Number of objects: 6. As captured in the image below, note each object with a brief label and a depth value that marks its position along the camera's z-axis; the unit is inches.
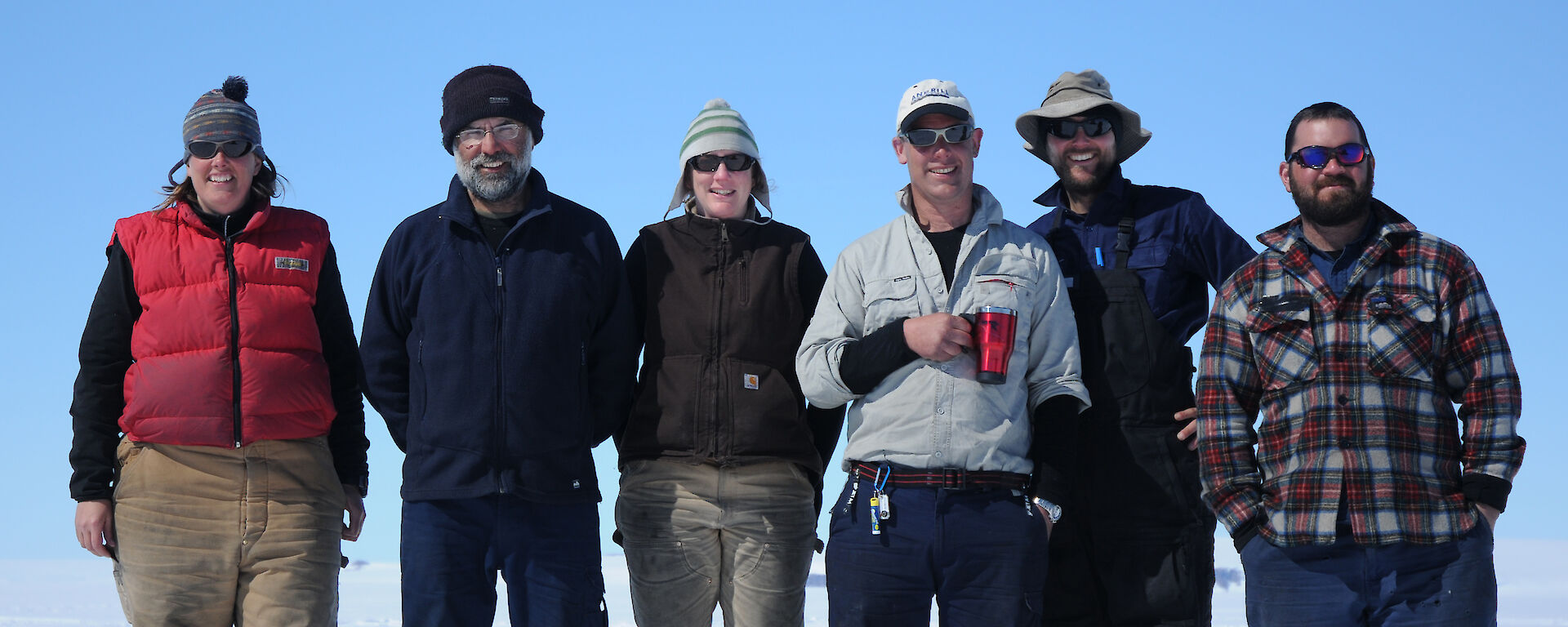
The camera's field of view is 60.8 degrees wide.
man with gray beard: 221.8
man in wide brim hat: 217.8
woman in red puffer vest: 227.0
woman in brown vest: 229.3
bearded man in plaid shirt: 188.2
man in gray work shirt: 197.0
